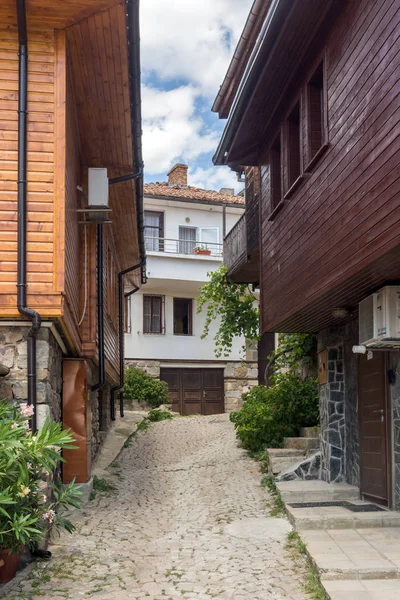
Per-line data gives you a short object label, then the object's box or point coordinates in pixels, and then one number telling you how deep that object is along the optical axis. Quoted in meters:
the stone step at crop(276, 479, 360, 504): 9.52
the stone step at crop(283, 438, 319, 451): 12.34
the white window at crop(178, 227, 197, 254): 26.56
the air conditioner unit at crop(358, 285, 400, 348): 7.31
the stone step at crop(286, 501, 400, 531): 8.02
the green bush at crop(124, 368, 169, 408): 22.42
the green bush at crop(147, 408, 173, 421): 20.39
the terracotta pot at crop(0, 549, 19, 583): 5.96
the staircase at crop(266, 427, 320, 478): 11.21
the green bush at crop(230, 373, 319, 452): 12.91
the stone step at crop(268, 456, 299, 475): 11.20
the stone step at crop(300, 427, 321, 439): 12.59
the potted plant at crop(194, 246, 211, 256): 25.78
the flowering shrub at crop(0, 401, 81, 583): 5.58
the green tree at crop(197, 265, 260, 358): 17.41
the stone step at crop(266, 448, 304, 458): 11.80
